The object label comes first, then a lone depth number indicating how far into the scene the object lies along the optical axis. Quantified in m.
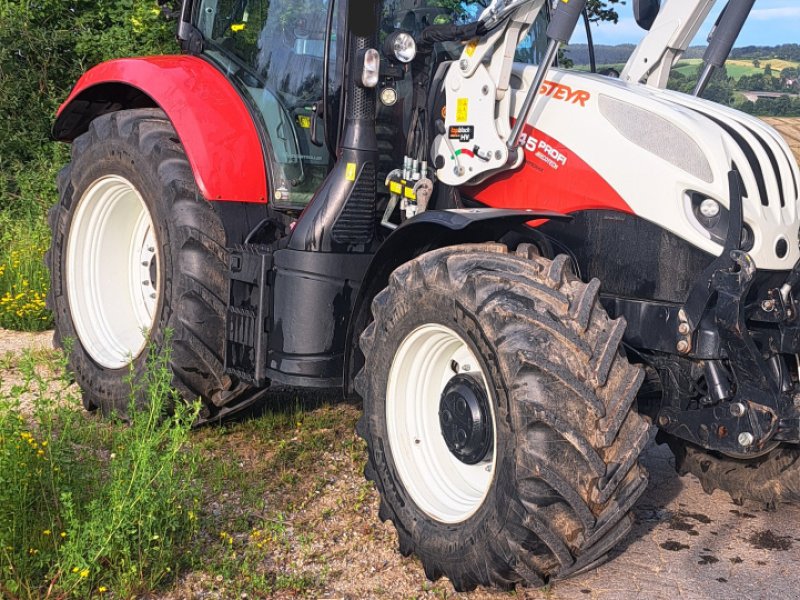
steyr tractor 2.97
